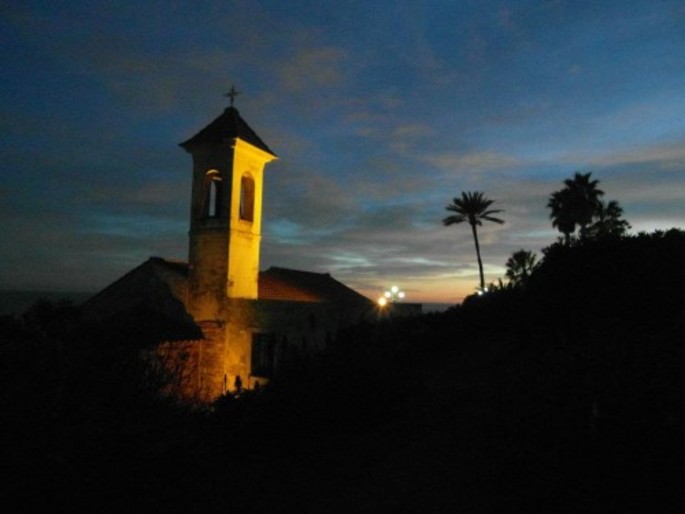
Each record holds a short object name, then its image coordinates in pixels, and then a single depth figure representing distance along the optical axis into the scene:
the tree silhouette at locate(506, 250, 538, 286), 38.52
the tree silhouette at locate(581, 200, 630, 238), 38.25
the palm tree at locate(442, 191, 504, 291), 36.62
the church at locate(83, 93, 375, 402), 18.08
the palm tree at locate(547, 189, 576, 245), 38.72
